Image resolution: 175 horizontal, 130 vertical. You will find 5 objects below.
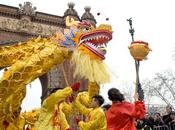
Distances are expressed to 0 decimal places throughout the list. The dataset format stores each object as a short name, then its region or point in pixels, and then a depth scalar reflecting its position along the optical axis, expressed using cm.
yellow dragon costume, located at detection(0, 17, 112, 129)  528
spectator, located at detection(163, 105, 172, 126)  1008
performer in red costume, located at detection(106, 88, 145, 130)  555
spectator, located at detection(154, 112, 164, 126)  1027
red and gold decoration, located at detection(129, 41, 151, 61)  575
